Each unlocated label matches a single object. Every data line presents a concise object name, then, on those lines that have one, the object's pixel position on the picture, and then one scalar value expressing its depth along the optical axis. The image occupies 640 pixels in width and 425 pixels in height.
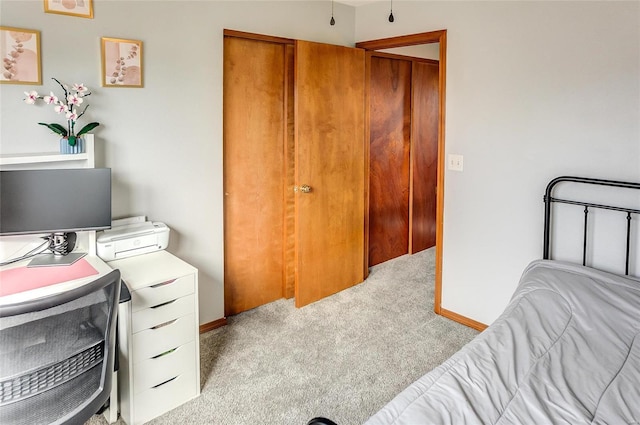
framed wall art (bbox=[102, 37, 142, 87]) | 2.31
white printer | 2.19
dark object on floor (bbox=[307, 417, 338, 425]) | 1.18
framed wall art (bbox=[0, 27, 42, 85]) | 2.01
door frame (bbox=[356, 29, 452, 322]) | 2.99
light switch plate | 2.96
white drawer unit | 1.96
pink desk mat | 1.75
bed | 1.26
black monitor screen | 1.94
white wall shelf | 1.96
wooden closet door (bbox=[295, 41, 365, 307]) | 3.17
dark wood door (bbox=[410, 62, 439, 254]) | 4.45
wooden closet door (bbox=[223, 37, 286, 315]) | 2.96
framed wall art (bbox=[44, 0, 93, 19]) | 2.11
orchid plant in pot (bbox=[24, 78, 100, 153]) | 2.12
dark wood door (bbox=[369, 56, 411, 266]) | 4.07
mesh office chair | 1.31
